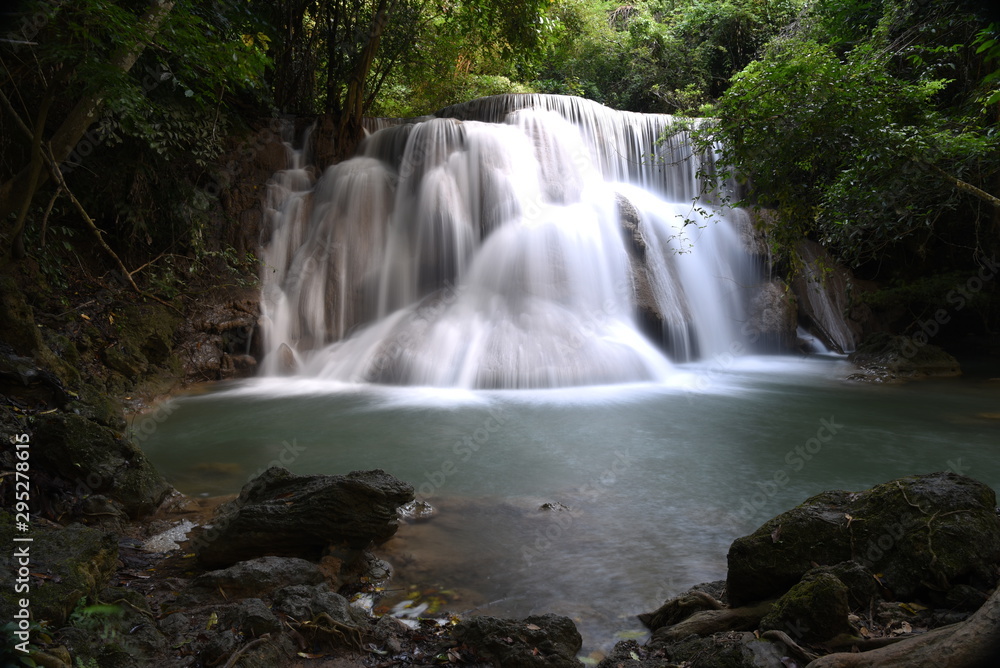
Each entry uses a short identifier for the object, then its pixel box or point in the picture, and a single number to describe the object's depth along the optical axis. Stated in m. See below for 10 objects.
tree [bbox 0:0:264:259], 5.32
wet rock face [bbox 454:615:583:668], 2.85
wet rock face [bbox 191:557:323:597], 3.39
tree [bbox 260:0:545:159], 13.03
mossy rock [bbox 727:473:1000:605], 2.88
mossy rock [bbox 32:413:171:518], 4.39
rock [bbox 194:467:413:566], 3.88
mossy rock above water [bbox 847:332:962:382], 10.98
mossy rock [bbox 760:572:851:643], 2.59
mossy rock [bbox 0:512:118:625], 2.52
